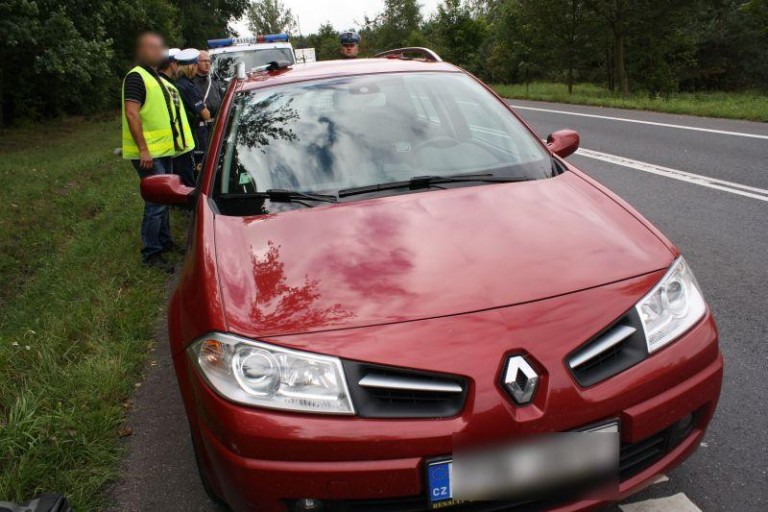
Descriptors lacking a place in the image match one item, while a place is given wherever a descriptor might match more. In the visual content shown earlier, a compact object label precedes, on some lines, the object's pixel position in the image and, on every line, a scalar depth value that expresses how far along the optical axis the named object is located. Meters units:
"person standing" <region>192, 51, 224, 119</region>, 8.16
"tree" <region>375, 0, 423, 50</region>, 65.00
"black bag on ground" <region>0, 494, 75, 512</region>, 2.12
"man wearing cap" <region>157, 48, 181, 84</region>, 5.87
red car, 1.77
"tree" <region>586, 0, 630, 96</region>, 24.61
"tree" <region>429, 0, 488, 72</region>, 39.75
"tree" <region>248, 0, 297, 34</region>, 79.44
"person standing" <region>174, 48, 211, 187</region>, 7.67
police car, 12.45
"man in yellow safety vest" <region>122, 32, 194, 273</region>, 5.34
